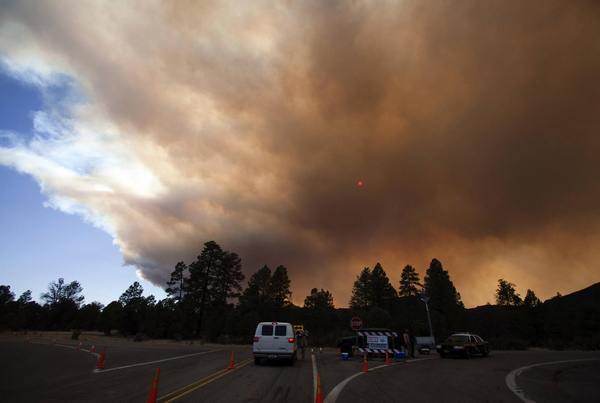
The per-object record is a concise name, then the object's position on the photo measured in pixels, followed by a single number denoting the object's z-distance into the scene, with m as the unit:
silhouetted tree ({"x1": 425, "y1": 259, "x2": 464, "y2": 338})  55.91
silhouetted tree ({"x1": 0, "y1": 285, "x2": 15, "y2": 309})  138.19
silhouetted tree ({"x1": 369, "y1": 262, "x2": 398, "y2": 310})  80.31
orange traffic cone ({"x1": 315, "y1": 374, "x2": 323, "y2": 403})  6.43
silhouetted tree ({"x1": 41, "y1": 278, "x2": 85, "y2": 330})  105.38
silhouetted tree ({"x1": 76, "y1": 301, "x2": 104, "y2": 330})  110.31
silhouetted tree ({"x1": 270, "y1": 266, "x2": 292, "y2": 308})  75.00
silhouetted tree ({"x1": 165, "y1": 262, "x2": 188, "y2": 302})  63.64
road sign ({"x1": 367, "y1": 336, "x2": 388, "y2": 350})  21.45
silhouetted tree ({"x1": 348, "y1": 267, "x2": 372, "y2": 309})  83.38
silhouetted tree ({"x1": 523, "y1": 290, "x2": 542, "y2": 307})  59.03
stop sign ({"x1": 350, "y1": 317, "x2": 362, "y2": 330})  20.66
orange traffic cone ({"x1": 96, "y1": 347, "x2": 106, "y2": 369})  14.66
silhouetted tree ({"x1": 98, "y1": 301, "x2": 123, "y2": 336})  68.79
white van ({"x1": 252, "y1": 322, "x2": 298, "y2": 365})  15.99
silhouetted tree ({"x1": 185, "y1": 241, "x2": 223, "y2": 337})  58.47
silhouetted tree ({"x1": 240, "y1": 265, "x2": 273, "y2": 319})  68.81
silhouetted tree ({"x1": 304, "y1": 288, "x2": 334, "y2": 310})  74.50
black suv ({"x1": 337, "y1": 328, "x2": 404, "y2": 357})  22.09
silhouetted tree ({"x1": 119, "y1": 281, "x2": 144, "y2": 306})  71.81
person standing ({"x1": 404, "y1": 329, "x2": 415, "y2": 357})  22.77
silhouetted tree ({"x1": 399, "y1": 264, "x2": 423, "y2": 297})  82.25
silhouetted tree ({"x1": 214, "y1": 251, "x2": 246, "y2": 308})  61.12
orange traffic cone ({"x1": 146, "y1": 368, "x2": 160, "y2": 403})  6.16
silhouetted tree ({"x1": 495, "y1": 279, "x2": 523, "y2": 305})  89.00
